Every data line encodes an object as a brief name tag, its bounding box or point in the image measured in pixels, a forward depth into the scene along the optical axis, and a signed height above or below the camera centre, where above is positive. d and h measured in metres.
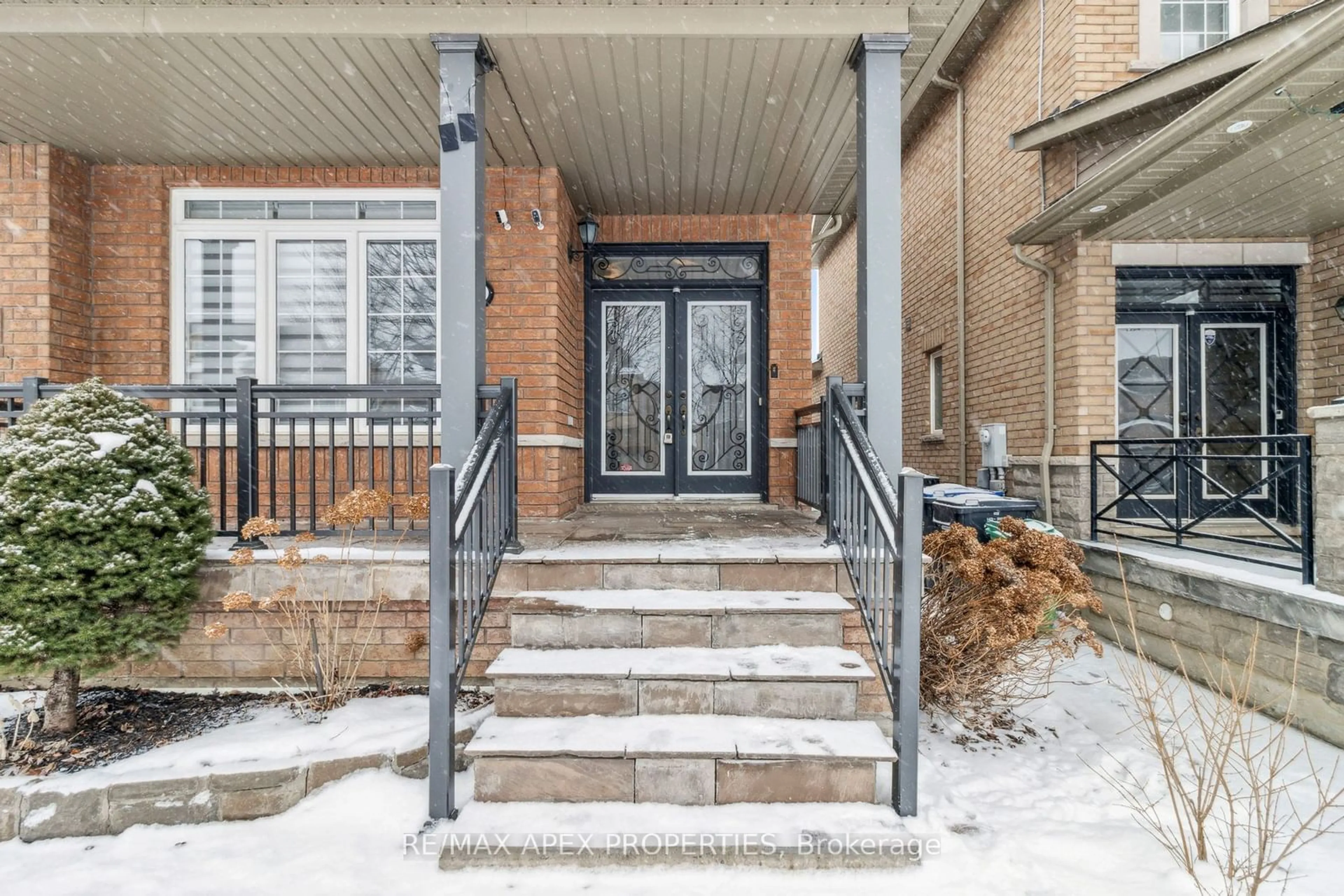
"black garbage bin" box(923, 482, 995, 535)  5.20 -0.33
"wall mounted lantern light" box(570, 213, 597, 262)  5.48 +1.86
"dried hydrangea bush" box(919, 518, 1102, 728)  3.04 -0.79
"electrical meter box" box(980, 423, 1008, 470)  5.65 +0.06
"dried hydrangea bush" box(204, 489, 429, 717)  3.01 -0.76
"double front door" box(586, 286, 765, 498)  5.89 +0.53
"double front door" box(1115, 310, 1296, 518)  5.38 +0.58
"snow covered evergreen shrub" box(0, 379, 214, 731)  2.62 -0.37
